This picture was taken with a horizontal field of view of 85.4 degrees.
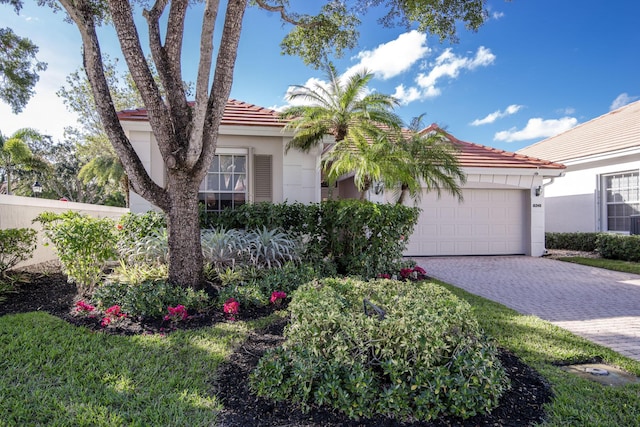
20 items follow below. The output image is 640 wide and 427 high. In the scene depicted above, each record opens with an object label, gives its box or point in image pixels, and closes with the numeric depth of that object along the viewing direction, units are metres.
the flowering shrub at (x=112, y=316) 4.23
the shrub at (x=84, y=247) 5.10
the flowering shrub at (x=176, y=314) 4.27
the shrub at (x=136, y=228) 6.57
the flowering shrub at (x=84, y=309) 4.48
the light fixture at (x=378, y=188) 10.23
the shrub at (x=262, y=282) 4.90
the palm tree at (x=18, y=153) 18.97
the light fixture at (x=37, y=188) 21.03
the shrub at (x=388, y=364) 2.41
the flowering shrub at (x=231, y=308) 4.46
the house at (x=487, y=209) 11.49
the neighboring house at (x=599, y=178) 11.66
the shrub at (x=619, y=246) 10.38
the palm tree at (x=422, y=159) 7.66
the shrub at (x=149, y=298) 4.45
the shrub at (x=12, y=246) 6.26
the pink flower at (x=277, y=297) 4.96
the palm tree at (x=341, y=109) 8.43
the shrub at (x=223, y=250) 5.96
